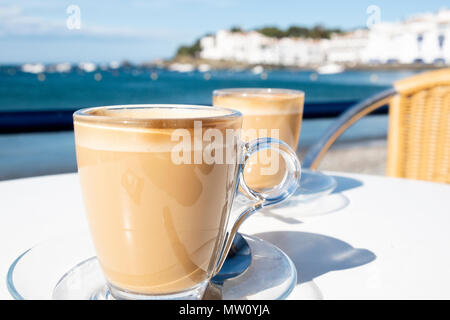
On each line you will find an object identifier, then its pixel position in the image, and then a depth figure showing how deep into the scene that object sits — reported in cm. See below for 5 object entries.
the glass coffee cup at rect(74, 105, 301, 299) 35
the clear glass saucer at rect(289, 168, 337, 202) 74
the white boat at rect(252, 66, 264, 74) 4488
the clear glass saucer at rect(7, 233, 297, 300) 39
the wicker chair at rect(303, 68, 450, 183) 137
